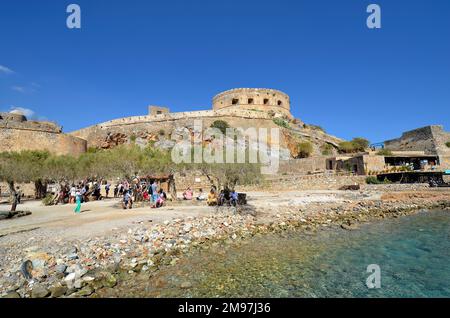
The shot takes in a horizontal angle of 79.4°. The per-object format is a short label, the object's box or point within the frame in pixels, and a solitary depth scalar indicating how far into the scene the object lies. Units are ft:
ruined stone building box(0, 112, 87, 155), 103.86
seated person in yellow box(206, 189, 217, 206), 52.65
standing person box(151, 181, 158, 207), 49.90
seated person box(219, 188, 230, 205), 53.26
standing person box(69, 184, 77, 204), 59.63
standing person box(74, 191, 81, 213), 42.04
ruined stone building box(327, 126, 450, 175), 94.84
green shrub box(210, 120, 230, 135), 131.34
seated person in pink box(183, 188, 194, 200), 62.23
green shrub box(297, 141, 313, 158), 129.18
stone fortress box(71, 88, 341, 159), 133.26
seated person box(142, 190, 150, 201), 57.88
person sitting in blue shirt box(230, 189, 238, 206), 52.64
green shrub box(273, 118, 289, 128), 142.68
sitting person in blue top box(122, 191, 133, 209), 47.75
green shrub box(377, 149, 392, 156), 101.55
